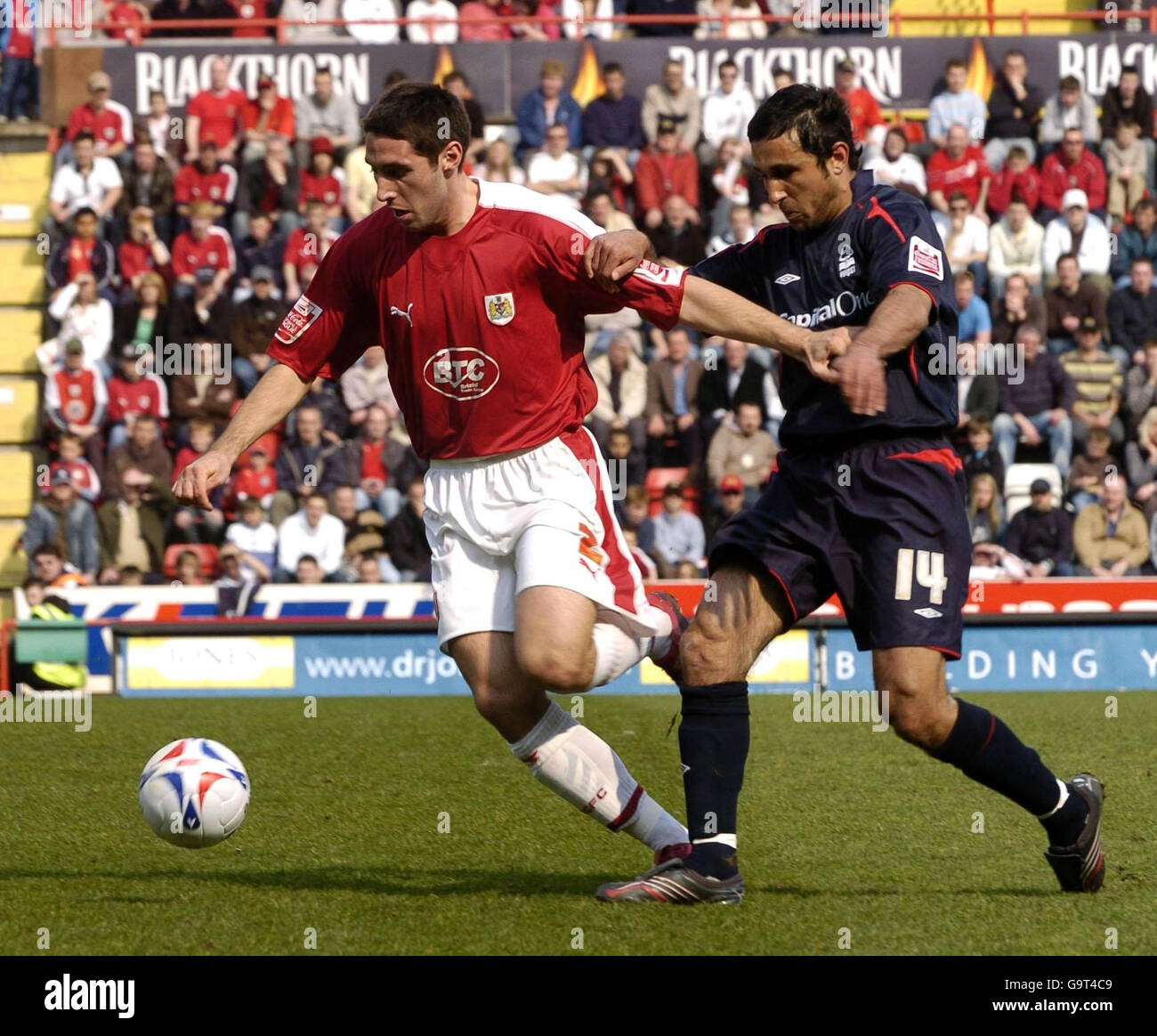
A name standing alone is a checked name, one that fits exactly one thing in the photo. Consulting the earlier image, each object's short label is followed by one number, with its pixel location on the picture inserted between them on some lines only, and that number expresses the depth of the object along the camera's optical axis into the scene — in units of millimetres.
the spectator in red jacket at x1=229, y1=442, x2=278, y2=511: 15602
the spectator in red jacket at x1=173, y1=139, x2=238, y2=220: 17531
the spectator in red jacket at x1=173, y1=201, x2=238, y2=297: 17062
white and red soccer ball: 5621
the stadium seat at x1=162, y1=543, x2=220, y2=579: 15531
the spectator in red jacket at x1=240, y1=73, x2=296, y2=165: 18109
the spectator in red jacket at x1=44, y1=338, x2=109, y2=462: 16438
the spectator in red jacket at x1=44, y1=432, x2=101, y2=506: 16000
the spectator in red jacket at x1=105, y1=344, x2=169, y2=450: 16328
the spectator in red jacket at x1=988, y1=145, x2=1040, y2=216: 17062
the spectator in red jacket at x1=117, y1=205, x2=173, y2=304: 17219
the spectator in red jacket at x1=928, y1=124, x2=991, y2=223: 17094
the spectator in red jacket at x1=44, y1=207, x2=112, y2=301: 17266
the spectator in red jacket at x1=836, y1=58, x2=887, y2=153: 17250
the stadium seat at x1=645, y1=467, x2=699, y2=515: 15359
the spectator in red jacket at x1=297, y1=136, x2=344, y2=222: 17297
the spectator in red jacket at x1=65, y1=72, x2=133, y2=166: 18062
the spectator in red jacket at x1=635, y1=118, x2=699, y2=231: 17250
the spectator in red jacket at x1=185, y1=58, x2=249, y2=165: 18156
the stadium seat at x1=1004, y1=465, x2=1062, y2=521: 15219
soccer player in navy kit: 5301
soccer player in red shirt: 5383
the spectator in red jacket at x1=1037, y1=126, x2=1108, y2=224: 17156
